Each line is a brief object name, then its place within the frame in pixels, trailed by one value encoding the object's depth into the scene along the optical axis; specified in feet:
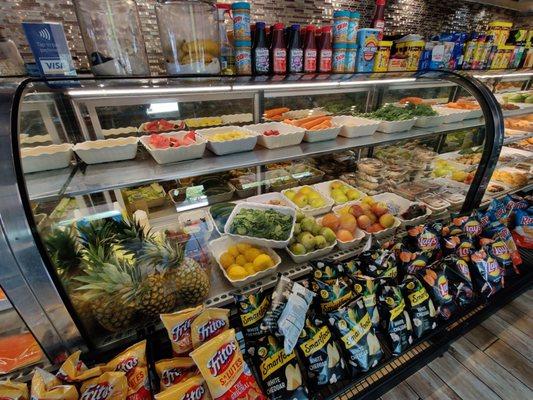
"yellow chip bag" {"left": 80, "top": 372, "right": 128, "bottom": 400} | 2.74
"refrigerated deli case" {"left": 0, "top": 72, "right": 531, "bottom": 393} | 2.82
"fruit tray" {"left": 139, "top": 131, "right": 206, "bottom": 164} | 3.45
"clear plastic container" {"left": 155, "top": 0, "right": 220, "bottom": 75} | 3.38
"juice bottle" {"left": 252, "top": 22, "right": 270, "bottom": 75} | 4.04
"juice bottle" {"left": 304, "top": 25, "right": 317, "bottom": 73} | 4.35
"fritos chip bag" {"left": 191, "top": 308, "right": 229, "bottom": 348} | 3.22
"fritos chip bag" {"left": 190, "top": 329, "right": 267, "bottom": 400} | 2.91
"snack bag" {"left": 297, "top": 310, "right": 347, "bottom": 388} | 3.61
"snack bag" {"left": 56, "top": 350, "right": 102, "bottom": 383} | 2.74
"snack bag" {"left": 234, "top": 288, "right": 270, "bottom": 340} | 3.61
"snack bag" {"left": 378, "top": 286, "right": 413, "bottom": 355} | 4.20
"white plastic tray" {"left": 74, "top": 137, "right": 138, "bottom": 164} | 3.33
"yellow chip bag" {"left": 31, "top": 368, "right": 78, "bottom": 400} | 2.52
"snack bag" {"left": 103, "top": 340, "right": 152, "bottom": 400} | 2.97
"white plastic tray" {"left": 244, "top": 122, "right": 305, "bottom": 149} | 4.30
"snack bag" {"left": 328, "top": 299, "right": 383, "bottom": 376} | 3.81
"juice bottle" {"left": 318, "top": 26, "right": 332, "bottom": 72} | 4.46
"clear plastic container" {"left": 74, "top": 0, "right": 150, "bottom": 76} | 3.05
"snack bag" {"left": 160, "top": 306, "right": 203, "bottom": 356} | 3.17
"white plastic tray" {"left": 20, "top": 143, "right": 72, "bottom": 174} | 3.03
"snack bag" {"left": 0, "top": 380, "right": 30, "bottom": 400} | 2.52
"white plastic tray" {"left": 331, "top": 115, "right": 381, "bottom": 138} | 4.94
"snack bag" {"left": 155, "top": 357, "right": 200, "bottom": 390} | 3.17
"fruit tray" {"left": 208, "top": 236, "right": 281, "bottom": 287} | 4.21
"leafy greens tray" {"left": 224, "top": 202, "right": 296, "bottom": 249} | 4.74
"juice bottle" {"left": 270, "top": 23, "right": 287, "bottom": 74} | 4.16
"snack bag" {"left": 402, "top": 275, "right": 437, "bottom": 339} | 4.41
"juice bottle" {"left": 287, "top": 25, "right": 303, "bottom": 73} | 4.25
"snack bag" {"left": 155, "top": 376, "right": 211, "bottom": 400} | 2.83
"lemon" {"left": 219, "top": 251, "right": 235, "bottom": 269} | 4.46
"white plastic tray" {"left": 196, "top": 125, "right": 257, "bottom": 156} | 3.88
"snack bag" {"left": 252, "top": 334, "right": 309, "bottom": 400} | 3.41
